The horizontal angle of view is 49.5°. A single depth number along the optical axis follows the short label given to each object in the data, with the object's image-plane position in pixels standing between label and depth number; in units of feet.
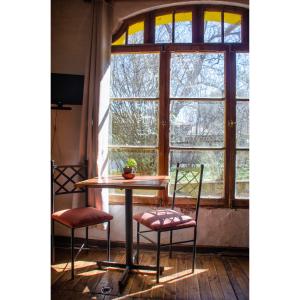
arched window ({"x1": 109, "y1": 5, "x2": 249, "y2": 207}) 11.18
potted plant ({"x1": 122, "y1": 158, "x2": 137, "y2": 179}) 9.43
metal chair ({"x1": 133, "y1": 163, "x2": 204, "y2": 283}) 8.76
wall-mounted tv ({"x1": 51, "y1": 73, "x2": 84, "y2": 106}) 11.60
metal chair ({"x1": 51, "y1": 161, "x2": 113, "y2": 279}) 9.01
